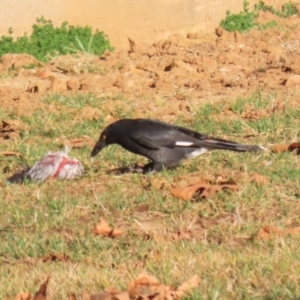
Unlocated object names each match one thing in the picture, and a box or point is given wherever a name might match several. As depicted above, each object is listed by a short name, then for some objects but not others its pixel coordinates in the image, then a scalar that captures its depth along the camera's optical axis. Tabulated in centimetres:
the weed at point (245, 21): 2539
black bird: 1428
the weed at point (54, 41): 2234
